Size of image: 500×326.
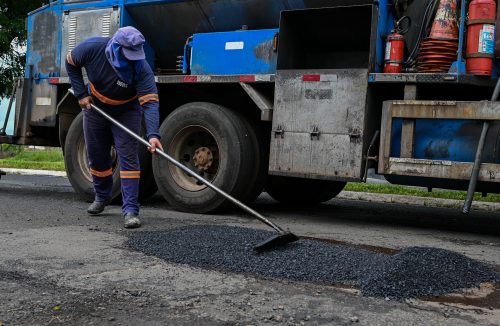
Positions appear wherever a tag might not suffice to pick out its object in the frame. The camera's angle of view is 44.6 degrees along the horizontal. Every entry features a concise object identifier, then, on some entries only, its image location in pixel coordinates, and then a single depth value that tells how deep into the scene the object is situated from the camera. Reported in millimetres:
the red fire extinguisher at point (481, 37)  4672
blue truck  4922
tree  13016
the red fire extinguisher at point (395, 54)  5059
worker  4887
